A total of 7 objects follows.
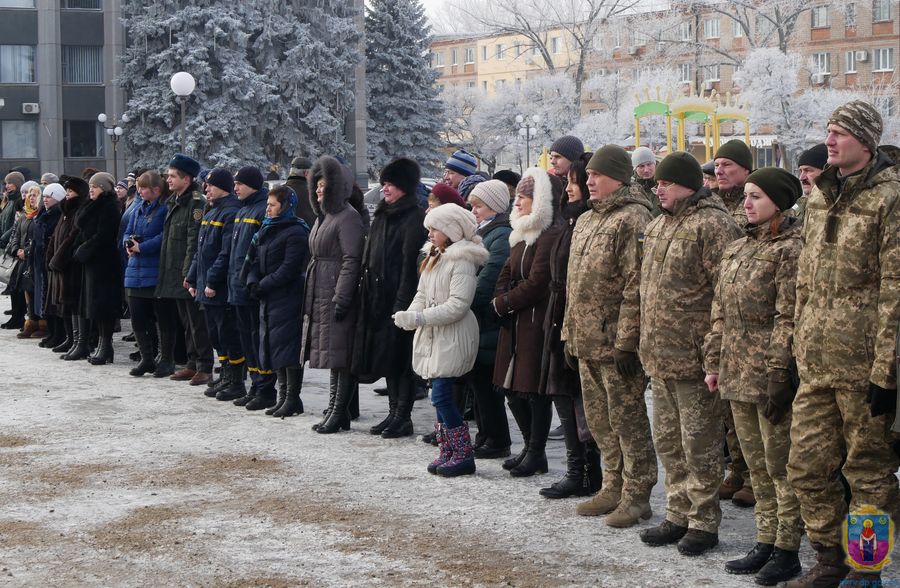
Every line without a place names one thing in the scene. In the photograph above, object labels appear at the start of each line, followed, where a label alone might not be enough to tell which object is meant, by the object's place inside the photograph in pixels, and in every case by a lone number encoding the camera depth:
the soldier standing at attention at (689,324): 6.25
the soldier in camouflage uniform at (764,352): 5.71
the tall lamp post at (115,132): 43.97
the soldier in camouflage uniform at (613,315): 6.81
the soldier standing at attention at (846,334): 5.14
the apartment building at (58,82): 51.31
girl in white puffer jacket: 8.14
